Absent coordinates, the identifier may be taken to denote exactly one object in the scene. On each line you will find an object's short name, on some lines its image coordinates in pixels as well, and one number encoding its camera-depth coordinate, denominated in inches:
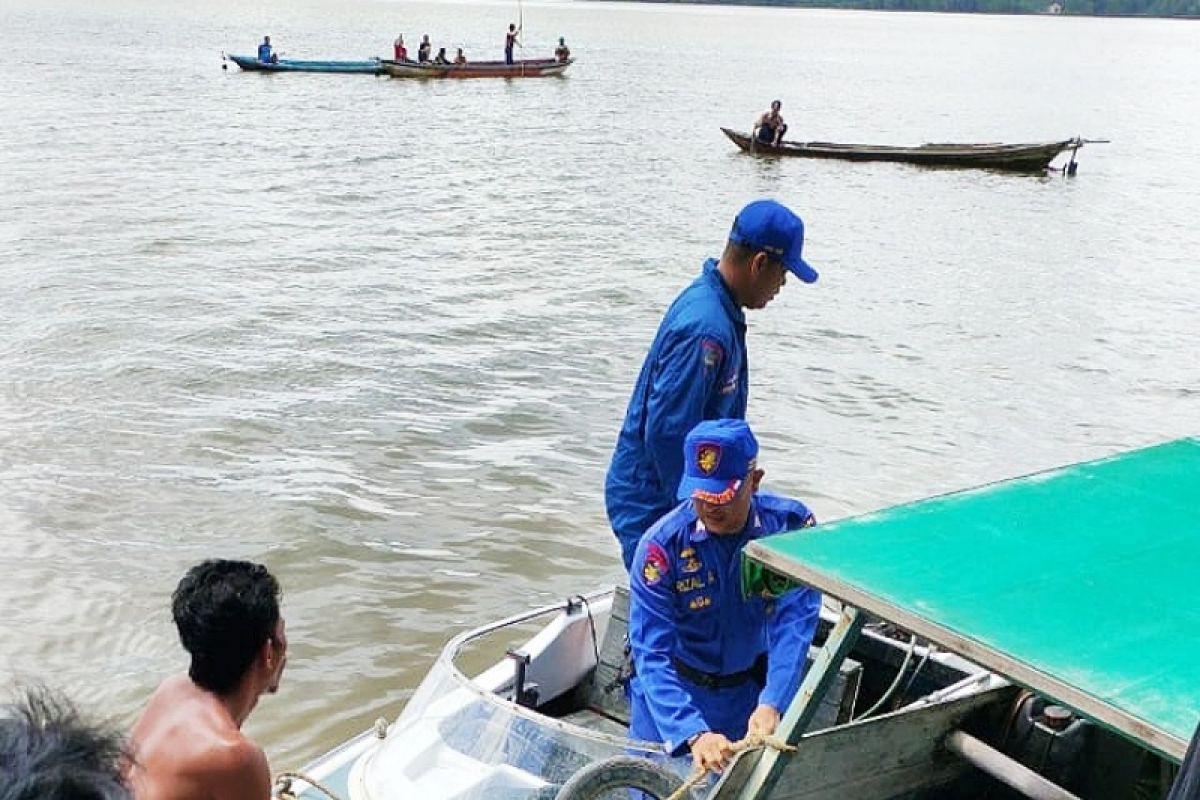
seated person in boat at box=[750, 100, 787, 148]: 1206.3
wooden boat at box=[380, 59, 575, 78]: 1776.6
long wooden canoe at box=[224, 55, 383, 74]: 1776.6
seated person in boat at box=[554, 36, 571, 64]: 1915.6
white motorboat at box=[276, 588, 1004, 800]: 166.7
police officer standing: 174.1
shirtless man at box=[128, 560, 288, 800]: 120.8
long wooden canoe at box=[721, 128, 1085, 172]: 1189.7
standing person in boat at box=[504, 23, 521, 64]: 1833.2
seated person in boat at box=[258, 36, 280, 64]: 1784.0
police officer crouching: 151.4
